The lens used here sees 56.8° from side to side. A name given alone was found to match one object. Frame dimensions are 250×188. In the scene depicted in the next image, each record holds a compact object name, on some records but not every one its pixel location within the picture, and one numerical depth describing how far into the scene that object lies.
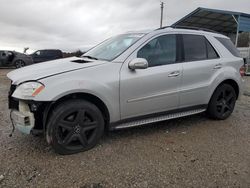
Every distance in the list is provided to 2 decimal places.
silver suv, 3.00
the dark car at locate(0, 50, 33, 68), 16.55
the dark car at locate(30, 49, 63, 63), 18.45
